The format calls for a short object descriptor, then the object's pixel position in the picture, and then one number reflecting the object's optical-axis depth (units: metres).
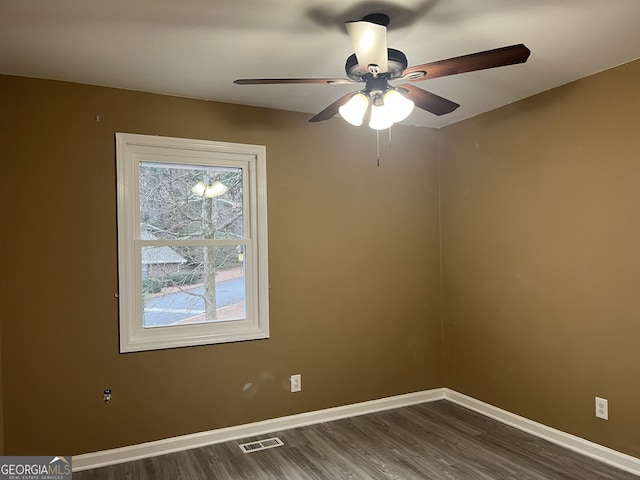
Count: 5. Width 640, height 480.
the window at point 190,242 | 3.25
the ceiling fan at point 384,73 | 1.95
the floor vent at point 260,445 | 3.31
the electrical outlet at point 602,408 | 3.03
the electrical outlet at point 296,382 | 3.73
